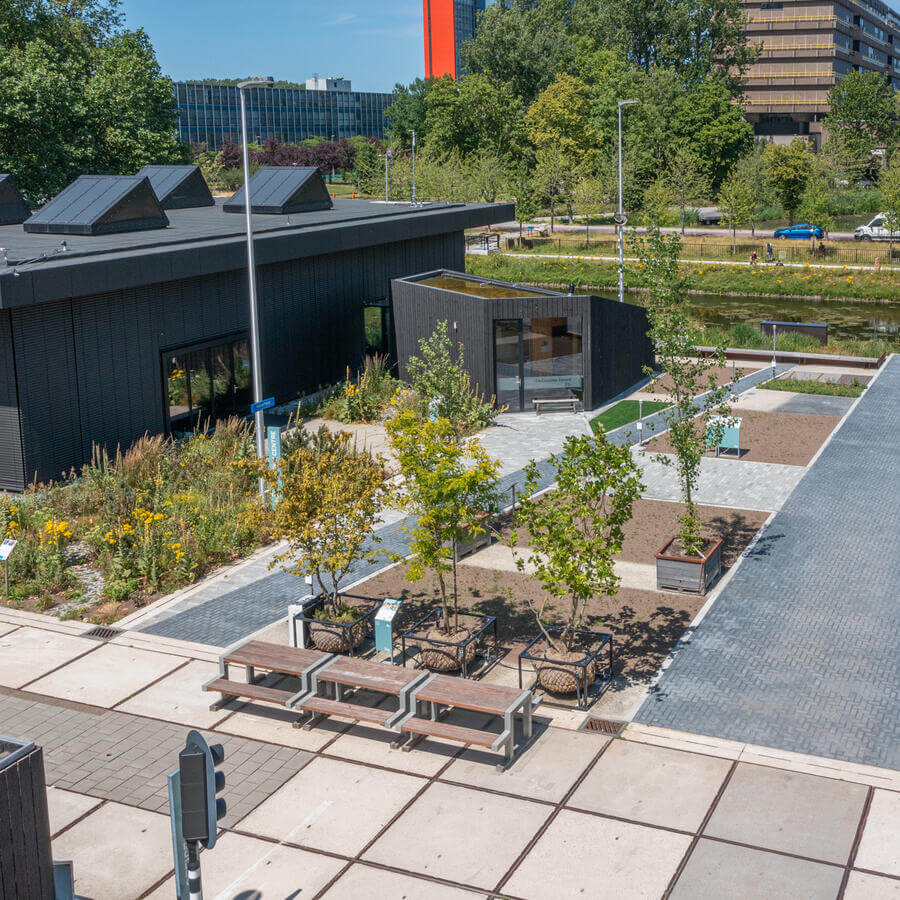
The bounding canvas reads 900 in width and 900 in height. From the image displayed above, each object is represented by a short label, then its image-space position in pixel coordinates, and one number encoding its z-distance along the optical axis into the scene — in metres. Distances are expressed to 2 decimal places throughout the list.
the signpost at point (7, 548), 15.75
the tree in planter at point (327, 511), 14.42
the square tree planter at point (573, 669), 13.19
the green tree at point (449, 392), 25.39
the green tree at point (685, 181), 73.12
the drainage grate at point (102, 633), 15.48
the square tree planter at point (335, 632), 14.59
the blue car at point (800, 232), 67.62
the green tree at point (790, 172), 68.94
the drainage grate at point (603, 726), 12.52
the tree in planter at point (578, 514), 13.08
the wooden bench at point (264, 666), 12.97
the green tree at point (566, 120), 86.06
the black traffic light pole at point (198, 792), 7.51
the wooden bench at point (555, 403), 28.20
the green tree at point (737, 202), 67.88
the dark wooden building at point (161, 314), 21.42
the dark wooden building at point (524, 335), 27.61
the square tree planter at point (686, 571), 16.48
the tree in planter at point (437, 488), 13.77
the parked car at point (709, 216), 79.00
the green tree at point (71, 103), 42.84
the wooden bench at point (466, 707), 11.86
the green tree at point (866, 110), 94.75
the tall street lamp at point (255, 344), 20.13
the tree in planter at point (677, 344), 17.16
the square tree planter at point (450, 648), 13.99
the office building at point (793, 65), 113.69
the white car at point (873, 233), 65.50
